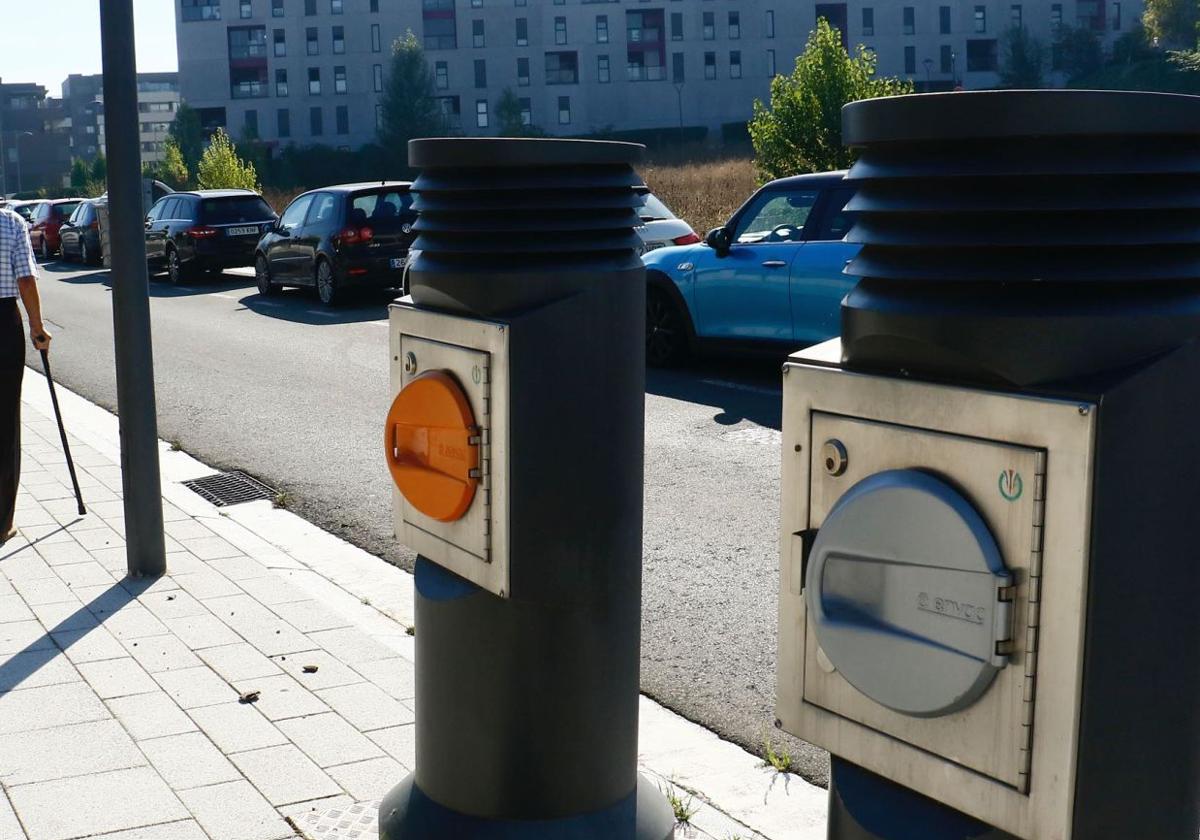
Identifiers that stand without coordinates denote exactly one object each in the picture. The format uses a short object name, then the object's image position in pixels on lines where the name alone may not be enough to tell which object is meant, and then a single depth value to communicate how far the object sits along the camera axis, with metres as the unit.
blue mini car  10.95
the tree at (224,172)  42.12
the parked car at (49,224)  38.00
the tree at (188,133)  92.19
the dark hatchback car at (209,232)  25.34
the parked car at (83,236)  33.72
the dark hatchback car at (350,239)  19.44
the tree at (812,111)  24.88
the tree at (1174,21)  96.56
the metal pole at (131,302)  5.77
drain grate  8.23
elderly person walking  7.00
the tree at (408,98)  92.88
